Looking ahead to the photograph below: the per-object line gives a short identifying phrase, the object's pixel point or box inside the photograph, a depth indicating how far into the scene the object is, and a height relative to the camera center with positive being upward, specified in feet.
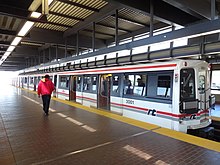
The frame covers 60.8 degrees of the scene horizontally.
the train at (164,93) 16.63 -1.30
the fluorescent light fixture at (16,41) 22.19 +5.01
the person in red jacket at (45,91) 23.47 -1.36
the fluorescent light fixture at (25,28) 16.54 +4.99
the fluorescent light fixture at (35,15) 14.34 +5.15
